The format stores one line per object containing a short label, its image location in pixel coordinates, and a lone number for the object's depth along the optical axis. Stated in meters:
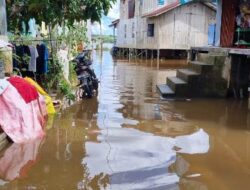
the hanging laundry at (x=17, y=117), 3.89
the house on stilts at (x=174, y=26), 18.24
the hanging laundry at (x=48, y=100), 5.03
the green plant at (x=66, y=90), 6.19
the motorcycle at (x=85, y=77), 6.83
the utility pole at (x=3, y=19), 4.85
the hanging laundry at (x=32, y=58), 5.63
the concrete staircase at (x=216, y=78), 7.19
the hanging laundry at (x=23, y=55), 5.57
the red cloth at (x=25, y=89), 4.27
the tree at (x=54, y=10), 5.92
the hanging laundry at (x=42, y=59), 5.94
